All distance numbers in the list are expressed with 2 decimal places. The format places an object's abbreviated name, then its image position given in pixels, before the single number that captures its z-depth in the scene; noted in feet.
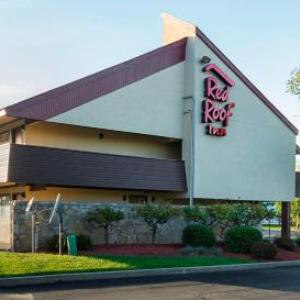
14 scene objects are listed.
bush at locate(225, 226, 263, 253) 71.82
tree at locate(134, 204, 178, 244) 72.84
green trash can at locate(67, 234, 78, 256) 58.70
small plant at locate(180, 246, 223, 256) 66.59
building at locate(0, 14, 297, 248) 77.87
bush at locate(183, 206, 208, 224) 77.46
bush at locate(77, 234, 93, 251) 63.18
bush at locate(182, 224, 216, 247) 72.43
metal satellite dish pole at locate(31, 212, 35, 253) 62.35
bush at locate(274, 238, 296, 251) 79.61
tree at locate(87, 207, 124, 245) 69.21
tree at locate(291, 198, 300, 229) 199.11
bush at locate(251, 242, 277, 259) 68.09
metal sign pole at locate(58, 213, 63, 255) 59.11
